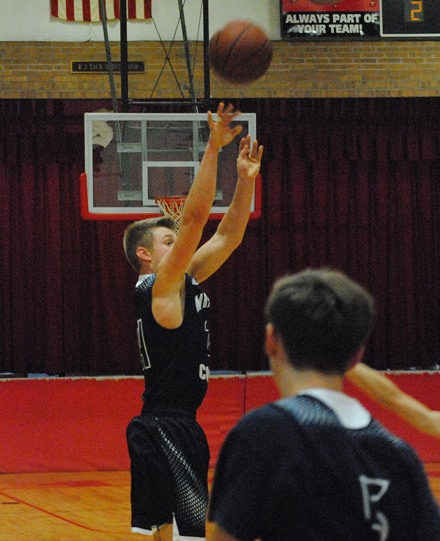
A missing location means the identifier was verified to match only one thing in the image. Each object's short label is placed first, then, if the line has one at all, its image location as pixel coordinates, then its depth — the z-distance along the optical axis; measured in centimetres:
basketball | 1029
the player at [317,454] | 283
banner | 1921
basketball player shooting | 665
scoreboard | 1922
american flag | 1946
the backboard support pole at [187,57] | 1416
